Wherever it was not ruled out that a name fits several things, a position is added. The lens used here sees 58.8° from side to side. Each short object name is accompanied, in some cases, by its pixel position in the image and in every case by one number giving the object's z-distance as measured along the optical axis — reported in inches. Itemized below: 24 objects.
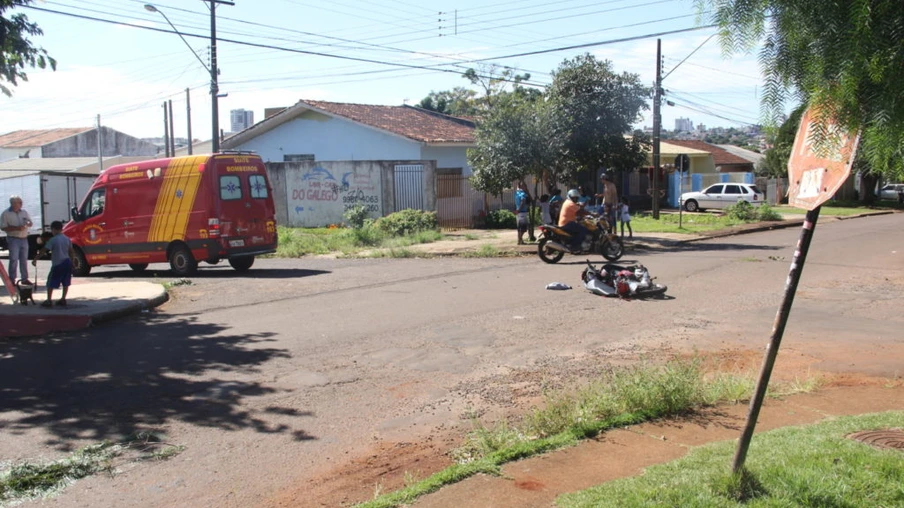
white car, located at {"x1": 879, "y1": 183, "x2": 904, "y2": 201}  1914.2
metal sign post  163.8
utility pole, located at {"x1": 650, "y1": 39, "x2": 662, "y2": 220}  1186.6
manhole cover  209.6
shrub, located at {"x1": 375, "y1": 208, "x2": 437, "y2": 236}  1000.2
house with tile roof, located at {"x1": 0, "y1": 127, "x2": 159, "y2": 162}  2188.7
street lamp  1007.6
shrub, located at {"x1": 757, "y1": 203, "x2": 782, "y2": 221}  1251.8
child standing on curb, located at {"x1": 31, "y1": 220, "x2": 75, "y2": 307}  470.9
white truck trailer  1029.8
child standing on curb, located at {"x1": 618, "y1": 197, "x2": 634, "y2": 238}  893.2
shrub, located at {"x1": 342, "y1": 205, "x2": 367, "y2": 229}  1053.8
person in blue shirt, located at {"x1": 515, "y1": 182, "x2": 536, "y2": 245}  866.8
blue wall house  1246.3
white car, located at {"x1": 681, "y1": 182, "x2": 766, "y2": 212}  1561.3
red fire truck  668.1
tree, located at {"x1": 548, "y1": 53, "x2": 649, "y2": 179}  894.4
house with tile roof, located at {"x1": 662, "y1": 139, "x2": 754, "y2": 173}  2124.0
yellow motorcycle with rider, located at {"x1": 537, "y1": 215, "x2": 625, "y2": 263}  693.3
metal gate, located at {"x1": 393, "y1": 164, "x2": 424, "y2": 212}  1117.1
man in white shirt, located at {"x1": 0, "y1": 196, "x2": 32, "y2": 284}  549.0
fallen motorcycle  486.3
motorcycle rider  689.6
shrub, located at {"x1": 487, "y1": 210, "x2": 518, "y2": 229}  1136.8
